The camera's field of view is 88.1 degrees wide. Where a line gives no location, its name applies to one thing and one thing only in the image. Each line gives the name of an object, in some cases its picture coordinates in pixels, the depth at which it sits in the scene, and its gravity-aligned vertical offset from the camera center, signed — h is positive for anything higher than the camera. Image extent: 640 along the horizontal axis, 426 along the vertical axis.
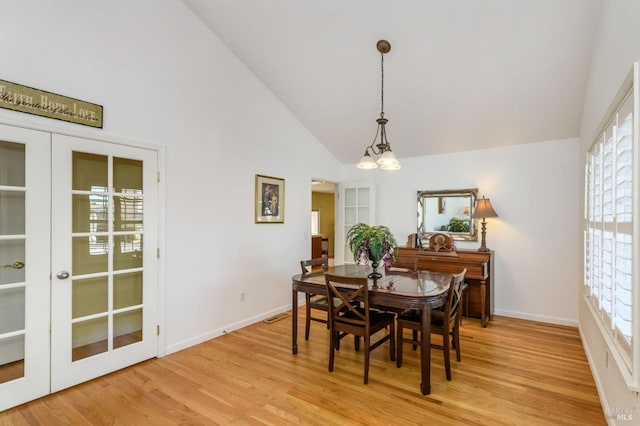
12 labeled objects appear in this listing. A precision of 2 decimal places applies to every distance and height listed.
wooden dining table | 2.58 -0.66
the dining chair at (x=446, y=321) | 2.75 -0.94
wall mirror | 4.75 +0.00
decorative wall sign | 2.35 +0.81
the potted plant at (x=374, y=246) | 3.16 -0.32
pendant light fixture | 2.96 +0.51
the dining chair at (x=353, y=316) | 2.72 -0.93
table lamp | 4.38 +0.02
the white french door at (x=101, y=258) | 2.61 -0.41
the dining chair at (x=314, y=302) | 3.45 -0.96
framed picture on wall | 4.36 +0.17
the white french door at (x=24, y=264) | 2.37 -0.40
